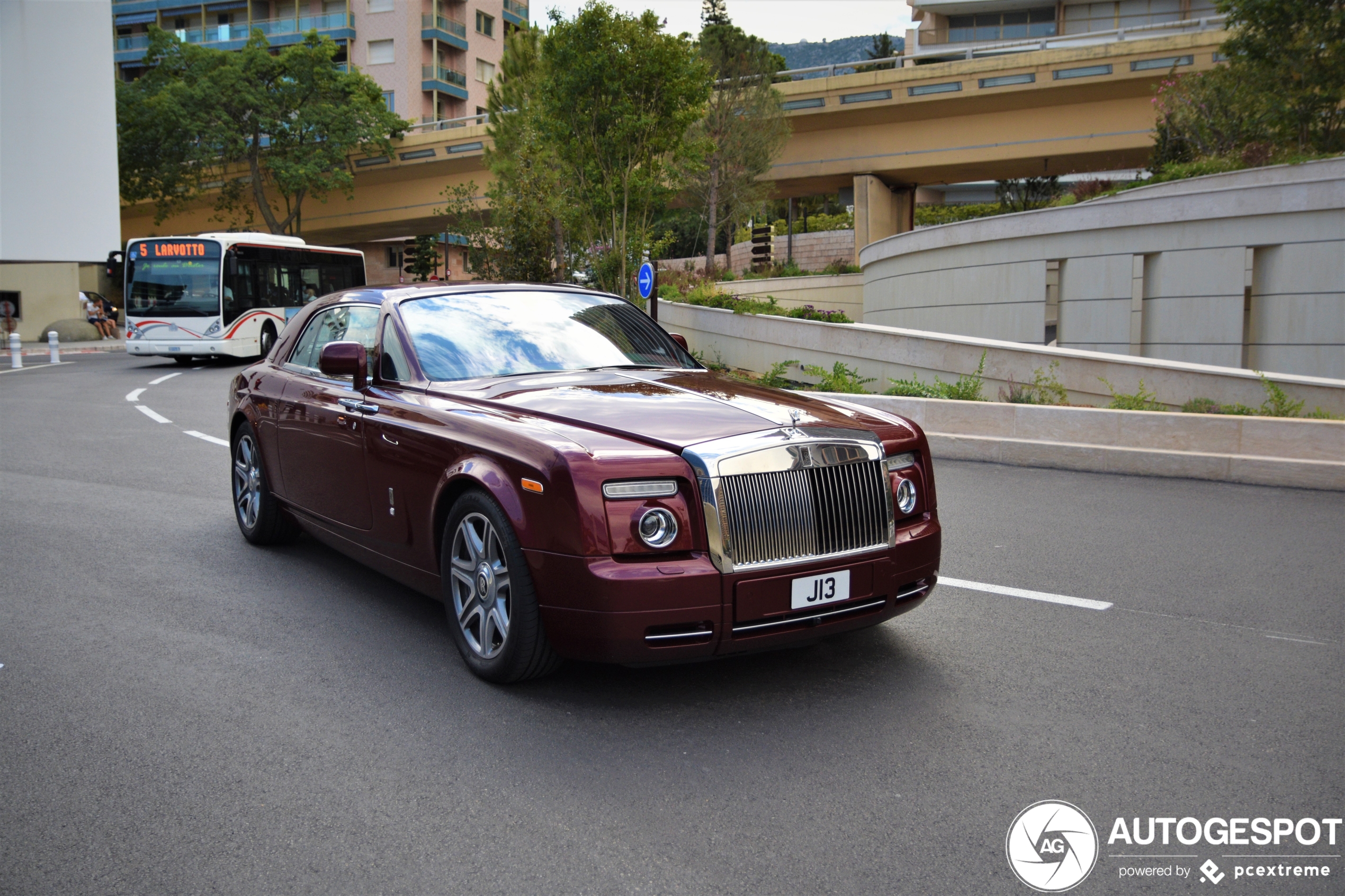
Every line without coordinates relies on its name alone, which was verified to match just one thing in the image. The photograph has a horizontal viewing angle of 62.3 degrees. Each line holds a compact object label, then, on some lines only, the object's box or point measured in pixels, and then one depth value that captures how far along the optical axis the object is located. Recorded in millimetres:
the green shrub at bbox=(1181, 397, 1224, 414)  11219
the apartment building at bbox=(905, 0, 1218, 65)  68938
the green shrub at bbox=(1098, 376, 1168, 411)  11539
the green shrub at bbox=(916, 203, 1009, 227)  50344
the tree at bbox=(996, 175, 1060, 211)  39781
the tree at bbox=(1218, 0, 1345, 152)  19859
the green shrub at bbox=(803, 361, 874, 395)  14023
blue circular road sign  20531
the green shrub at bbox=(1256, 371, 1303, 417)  10586
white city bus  26422
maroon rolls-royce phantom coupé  3971
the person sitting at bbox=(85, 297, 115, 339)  41306
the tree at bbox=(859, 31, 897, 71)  101562
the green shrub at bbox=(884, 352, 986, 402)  12570
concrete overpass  34750
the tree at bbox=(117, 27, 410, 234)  48469
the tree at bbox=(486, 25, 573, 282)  34531
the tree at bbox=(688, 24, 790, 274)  40406
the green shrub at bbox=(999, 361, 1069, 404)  12516
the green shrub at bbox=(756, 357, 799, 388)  16125
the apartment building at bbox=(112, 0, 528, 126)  71250
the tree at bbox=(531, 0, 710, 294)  21109
